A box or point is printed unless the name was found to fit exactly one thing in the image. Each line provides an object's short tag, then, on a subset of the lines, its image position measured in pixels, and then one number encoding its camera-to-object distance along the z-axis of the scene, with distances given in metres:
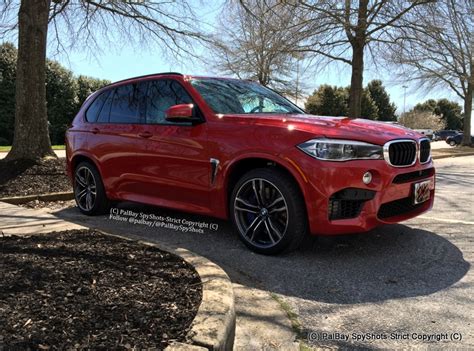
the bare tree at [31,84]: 8.95
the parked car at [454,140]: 42.43
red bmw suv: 3.91
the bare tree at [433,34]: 14.23
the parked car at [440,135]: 58.39
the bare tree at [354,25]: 14.38
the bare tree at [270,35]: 12.54
